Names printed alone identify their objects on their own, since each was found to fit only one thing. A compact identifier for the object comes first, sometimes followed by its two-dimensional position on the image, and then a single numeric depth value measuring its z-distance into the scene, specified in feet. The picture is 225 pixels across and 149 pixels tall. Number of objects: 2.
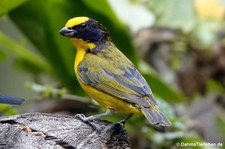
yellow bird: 20.53
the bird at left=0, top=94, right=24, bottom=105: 19.48
